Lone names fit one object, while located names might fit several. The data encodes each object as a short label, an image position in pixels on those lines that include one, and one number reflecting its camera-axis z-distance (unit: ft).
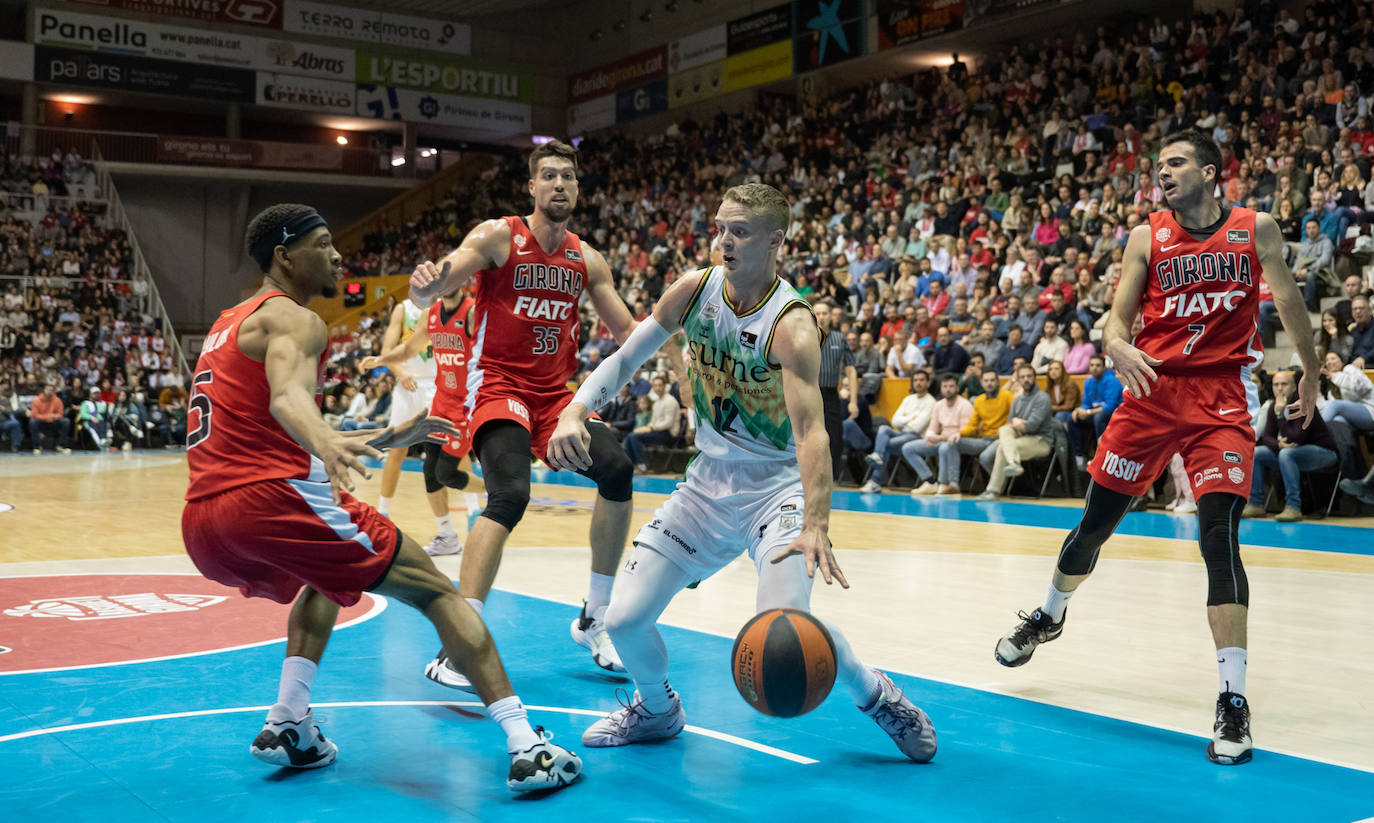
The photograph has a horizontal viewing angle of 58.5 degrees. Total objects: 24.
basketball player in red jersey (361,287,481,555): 25.57
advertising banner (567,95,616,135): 111.55
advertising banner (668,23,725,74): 96.68
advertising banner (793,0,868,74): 83.51
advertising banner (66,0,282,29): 107.24
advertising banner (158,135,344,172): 109.70
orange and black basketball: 11.27
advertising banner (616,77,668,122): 103.25
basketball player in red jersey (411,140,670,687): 16.99
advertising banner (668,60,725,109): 96.73
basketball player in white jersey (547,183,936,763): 12.37
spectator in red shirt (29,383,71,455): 77.71
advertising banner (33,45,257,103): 104.83
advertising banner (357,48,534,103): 114.73
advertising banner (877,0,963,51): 76.38
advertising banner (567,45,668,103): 103.91
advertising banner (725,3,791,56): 89.86
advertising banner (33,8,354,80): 104.27
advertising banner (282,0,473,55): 111.96
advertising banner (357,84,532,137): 115.24
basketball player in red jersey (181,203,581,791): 11.60
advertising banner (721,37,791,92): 89.40
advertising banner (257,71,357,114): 111.34
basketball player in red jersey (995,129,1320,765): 14.33
